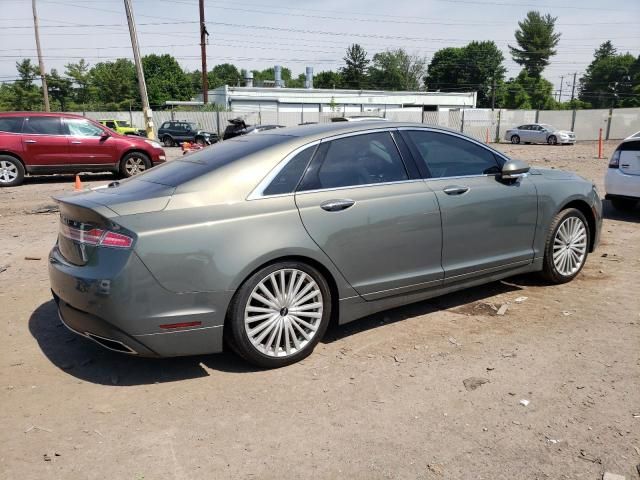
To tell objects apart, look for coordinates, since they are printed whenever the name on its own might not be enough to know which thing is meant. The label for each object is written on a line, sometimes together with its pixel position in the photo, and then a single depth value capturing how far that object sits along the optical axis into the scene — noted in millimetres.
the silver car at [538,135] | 36016
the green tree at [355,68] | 114688
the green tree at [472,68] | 104938
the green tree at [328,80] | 111631
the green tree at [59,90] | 71312
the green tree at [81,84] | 70750
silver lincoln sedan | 3311
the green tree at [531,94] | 83688
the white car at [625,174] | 8375
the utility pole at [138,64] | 21312
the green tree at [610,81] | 99375
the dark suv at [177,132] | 36625
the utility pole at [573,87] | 93150
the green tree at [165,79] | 90438
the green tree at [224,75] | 112175
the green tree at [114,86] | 71562
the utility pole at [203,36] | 41281
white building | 55219
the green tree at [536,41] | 98188
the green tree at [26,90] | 61750
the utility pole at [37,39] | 35319
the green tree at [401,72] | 108000
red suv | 12914
